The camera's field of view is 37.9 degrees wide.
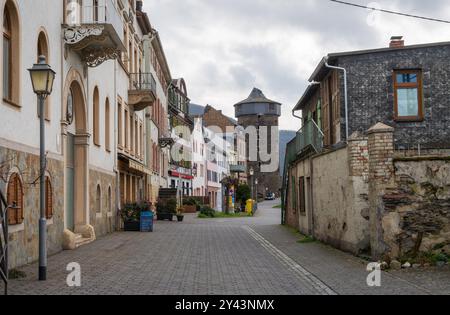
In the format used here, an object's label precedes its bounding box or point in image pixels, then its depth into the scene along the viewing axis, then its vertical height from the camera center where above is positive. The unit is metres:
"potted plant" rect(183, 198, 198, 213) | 54.56 -1.33
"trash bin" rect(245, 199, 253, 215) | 52.75 -1.44
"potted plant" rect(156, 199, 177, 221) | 37.88 -1.11
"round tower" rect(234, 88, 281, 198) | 102.00 +10.10
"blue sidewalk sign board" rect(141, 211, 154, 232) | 25.44 -1.20
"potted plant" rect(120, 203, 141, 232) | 25.48 -1.03
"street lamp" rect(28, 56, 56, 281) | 11.15 +1.74
